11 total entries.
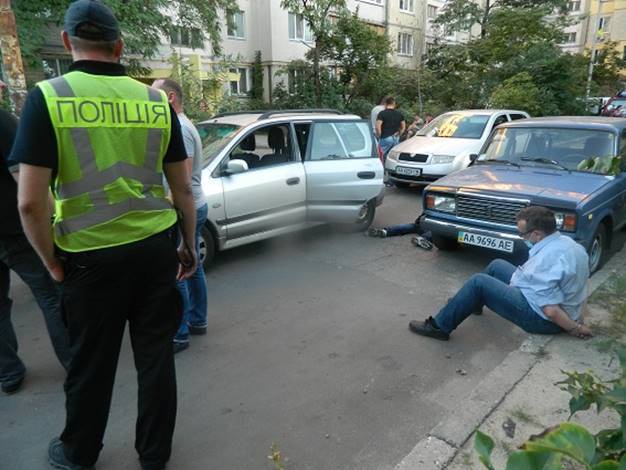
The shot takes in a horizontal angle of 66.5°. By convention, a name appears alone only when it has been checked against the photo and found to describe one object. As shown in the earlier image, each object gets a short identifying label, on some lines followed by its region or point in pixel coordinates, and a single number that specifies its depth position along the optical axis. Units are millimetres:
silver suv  5277
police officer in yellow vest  1869
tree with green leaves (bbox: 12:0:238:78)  11688
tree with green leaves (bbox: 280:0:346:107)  19341
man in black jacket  2914
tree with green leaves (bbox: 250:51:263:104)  27016
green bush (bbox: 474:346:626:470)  1038
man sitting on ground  3473
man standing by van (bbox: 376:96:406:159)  10562
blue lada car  4871
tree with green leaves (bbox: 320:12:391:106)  22516
